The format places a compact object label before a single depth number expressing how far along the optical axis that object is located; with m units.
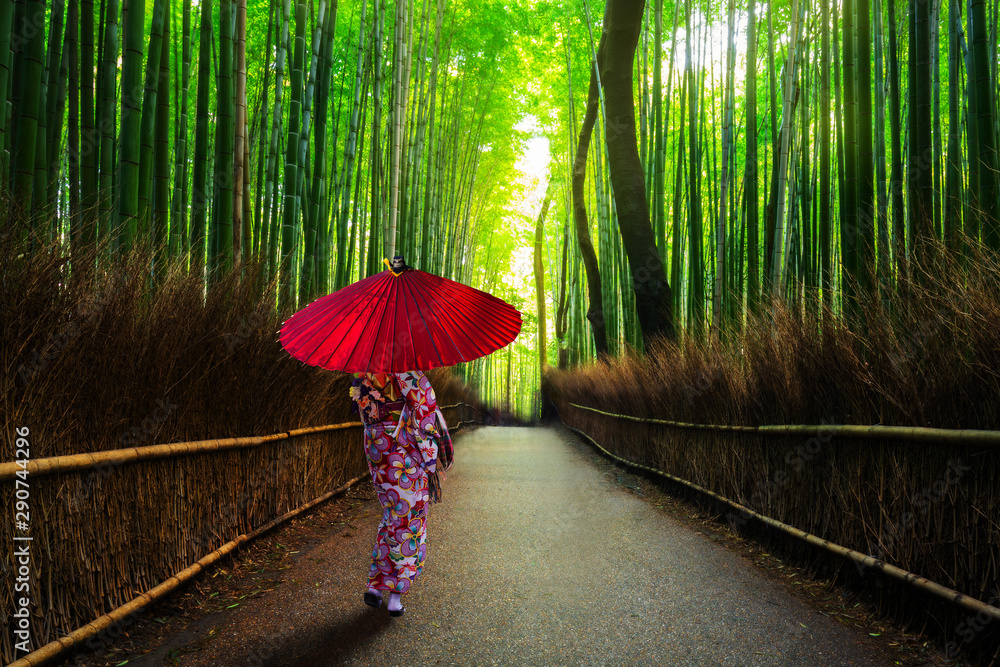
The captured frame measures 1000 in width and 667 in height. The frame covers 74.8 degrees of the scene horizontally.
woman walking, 2.40
